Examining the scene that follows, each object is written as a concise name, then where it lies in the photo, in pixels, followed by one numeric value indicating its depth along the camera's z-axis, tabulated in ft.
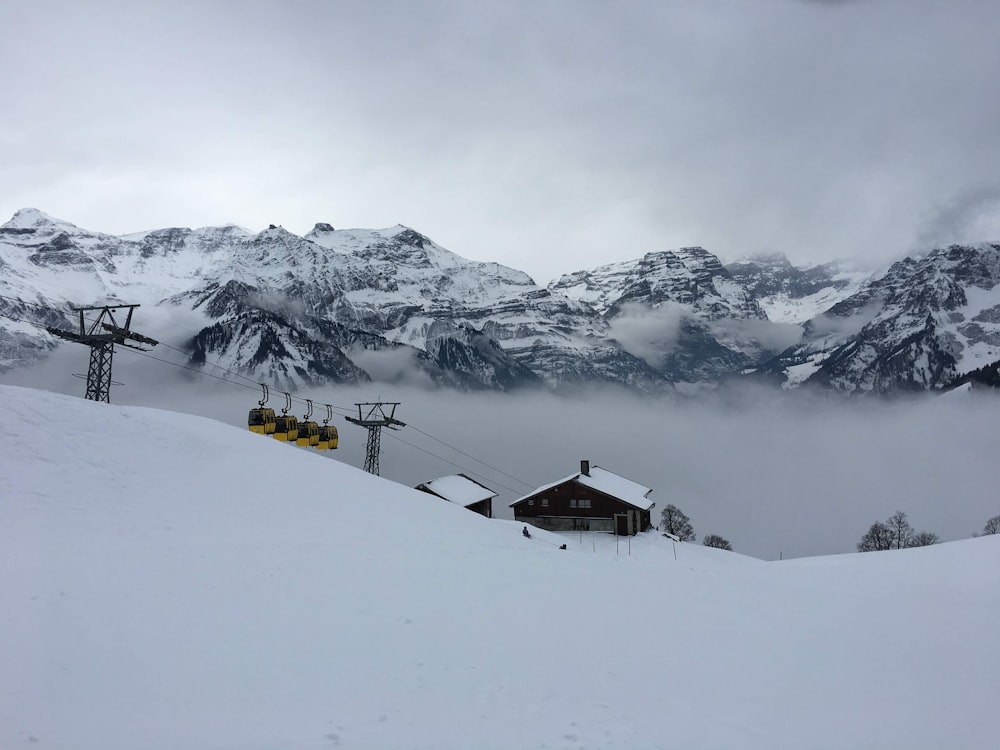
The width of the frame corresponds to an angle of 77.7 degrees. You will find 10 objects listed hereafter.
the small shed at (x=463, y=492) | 248.93
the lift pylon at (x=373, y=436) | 237.86
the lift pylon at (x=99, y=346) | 149.18
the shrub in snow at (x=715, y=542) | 355.97
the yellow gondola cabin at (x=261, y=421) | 178.40
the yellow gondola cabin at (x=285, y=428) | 184.24
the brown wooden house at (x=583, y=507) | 240.73
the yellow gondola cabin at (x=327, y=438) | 202.58
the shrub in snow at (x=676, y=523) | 334.44
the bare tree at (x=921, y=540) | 337.52
